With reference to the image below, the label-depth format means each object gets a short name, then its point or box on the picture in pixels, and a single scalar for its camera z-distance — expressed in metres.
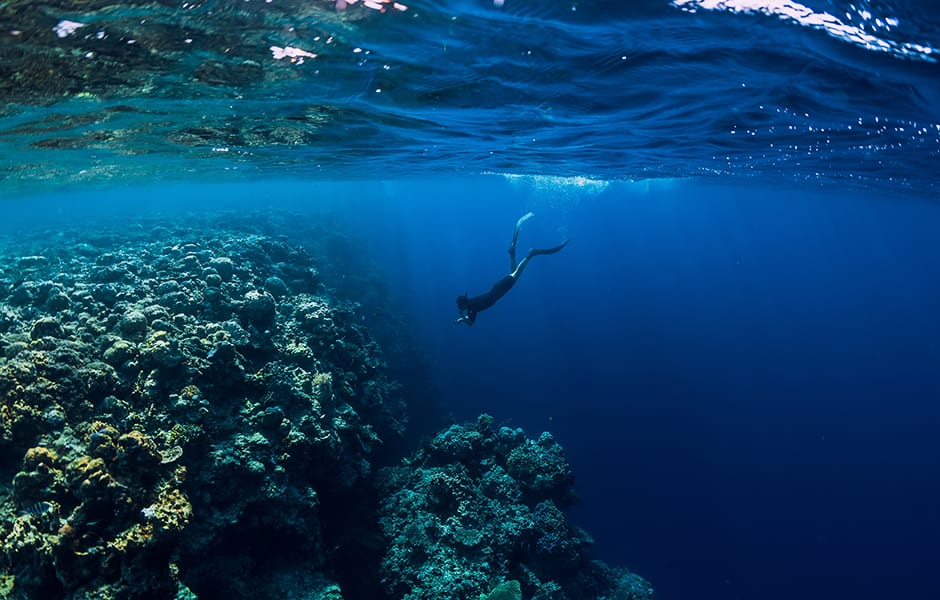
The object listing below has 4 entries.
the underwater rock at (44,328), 8.60
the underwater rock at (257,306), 11.89
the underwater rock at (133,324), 9.41
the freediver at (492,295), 13.15
